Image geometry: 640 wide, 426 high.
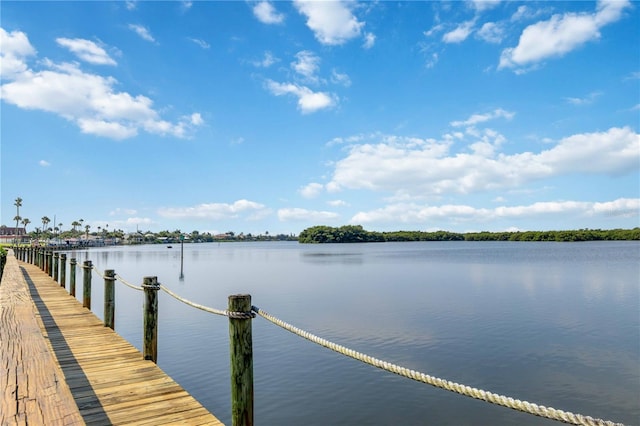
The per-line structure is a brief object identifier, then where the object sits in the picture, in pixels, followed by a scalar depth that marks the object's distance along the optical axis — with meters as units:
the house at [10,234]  167.75
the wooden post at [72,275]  15.22
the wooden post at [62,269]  18.41
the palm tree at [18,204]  164.62
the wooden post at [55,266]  21.14
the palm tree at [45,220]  194.21
